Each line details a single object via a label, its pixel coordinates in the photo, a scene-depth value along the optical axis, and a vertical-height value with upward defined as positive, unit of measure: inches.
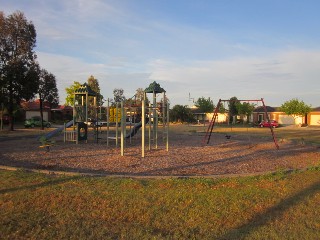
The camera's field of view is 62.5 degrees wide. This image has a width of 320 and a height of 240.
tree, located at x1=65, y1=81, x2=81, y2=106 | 1441.0 +132.6
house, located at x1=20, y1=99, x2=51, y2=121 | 1779.6 +34.6
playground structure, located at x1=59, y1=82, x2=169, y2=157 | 508.4 +8.3
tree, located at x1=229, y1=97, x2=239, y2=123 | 1929.3 +40.1
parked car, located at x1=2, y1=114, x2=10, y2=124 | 1438.6 -17.2
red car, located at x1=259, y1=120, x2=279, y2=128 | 1555.6 -58.0
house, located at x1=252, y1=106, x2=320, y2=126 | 1856.8 -22.3
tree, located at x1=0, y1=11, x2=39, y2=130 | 895.6 +197.7
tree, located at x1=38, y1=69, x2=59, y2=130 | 1020.9 +112.5
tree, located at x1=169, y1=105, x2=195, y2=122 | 1925.0 +6.8
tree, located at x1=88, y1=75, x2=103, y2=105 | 1645.8 +209.1
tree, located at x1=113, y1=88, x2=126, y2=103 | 2011.2 +180.5
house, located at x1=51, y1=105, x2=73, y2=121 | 1913.2 +14.5
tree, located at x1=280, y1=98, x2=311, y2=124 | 1673.4 +38.0
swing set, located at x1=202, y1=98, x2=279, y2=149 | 561.5 -5.6
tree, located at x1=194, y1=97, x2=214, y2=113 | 2237.5 +84.6
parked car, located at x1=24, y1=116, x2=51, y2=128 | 1266.0 -33.8
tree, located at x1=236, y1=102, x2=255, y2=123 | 1898.1 +39.0
